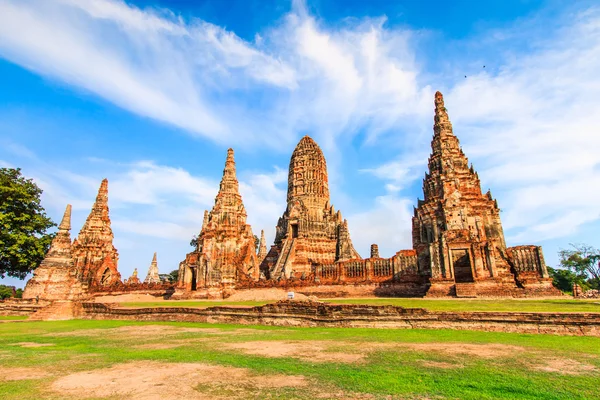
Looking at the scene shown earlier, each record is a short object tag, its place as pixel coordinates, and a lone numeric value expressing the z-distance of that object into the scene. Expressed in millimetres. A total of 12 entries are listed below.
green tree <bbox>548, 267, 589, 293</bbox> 47688
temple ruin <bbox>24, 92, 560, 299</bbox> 22250
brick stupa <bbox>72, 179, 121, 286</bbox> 35803
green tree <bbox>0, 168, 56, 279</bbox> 25453
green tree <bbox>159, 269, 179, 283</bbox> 61056
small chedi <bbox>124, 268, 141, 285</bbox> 38638
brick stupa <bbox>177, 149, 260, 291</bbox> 29562
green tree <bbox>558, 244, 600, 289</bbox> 51531
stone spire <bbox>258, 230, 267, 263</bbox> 51925
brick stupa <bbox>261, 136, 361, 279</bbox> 39750
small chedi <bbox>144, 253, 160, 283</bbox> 45838
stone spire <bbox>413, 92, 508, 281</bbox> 23531
